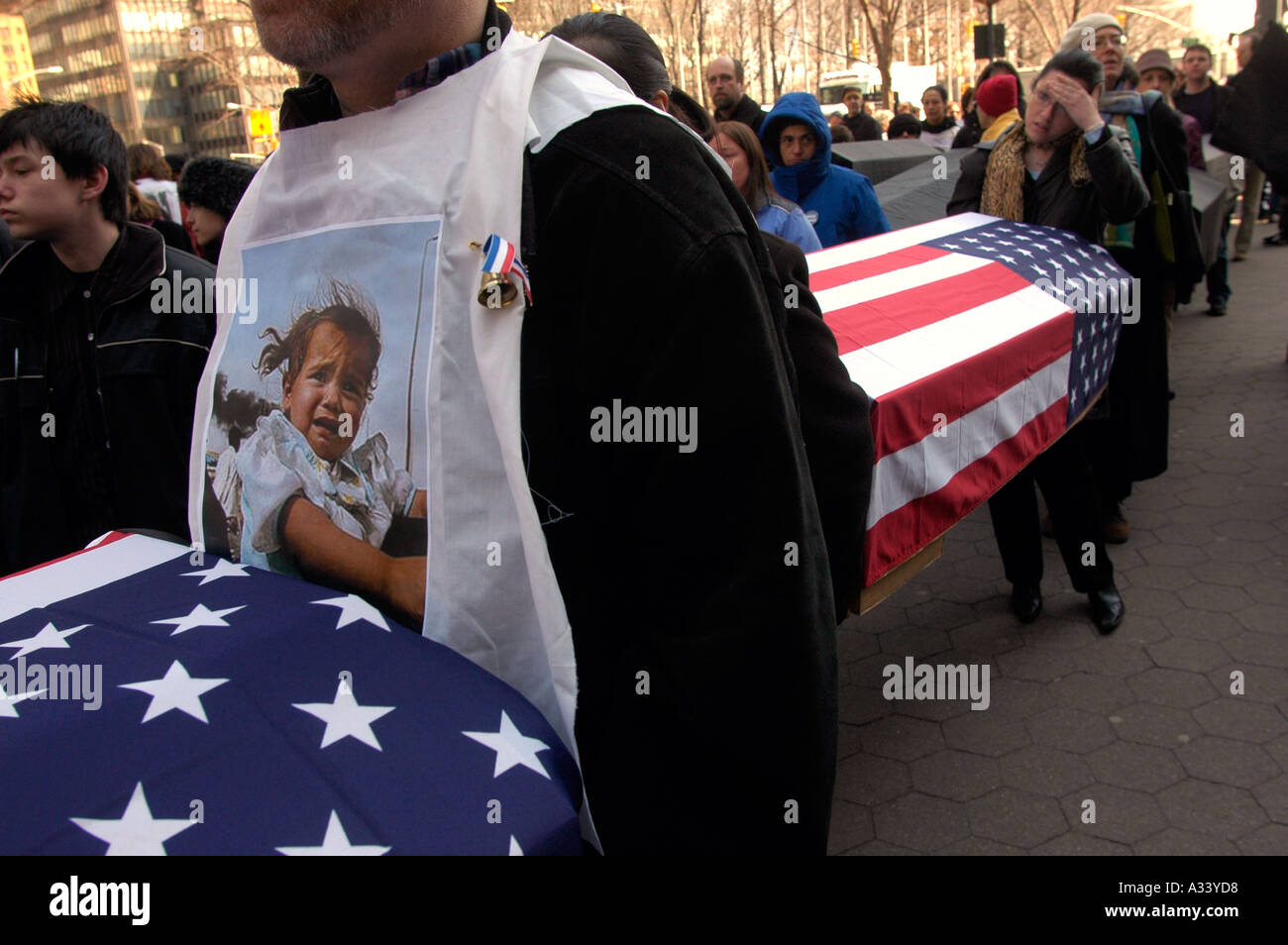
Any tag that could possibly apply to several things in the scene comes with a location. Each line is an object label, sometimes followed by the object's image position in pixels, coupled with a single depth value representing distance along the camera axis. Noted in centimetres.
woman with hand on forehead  392
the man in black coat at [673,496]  106
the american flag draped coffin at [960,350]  241
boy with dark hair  299
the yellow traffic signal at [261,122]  2623
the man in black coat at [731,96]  768
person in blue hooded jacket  528
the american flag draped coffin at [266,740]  91
